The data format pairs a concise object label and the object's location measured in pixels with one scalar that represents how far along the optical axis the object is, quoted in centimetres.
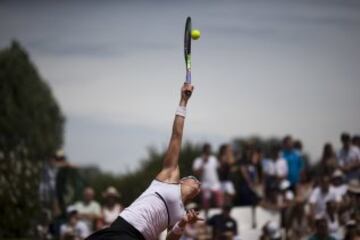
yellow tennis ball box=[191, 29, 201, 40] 1267
